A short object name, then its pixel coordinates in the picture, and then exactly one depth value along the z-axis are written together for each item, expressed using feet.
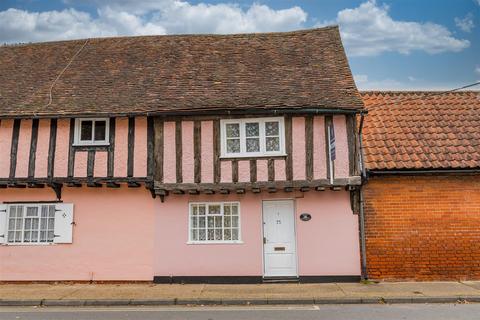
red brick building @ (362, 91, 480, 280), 36.22
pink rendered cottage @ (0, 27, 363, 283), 36.60
